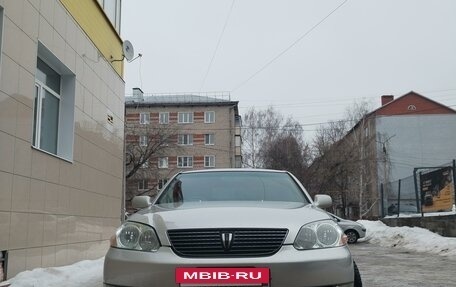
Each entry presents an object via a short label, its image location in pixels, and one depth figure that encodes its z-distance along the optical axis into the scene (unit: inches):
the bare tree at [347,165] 2015.3
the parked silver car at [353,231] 826.2
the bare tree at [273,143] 2165.4
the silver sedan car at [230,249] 148.9
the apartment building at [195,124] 2603.3
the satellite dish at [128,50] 577.9
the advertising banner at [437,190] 665.0
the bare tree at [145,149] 1815.9
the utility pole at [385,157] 2143.5
